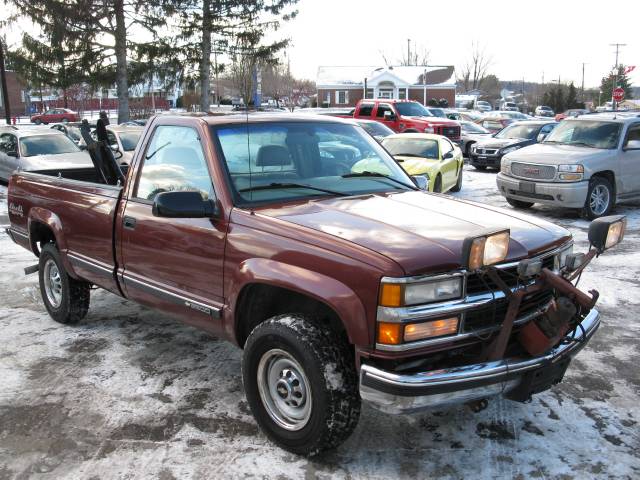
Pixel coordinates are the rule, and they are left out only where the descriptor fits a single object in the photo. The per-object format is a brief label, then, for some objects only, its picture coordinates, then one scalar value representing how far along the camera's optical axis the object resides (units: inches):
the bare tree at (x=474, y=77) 3890.3
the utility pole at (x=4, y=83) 1166.3
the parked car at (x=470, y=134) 888.9
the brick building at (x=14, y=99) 2765.7
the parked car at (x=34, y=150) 557.6
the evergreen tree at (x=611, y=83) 3223.4
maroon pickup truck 116.1
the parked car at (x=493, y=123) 1143.1
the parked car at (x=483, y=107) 2524.9
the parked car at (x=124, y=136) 558.9
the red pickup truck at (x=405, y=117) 828.6
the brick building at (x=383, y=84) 2573.8
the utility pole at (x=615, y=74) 2930.1
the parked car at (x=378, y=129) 655.1
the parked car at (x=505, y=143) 722.2
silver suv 418.9
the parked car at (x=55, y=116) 1984.5
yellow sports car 469.4
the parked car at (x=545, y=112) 2309.3
